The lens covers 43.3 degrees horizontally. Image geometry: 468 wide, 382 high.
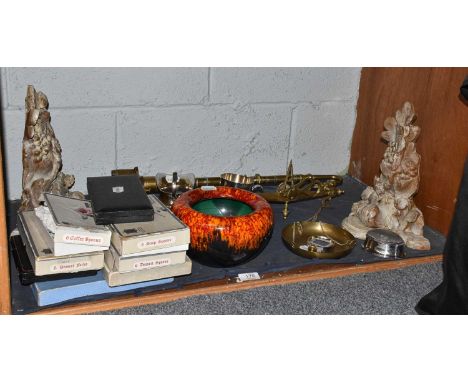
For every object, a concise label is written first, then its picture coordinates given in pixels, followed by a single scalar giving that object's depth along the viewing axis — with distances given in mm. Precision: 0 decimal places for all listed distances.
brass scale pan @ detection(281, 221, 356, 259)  1224
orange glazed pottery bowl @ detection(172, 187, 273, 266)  1085
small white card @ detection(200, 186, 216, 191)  1205
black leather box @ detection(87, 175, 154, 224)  1044
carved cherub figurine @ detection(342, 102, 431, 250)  1246
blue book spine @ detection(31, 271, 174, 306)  1012
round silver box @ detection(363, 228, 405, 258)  1249
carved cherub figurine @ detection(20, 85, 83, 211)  1159
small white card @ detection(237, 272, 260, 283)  1128
